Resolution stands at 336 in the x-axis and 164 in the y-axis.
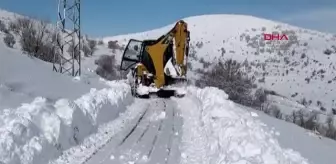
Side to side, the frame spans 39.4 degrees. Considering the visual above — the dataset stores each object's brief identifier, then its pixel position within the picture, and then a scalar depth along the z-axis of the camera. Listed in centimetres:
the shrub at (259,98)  3831
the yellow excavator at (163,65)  2612
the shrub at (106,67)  5414
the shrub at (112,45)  7861
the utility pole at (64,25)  2646
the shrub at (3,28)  5708
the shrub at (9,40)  4631
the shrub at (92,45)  6939
